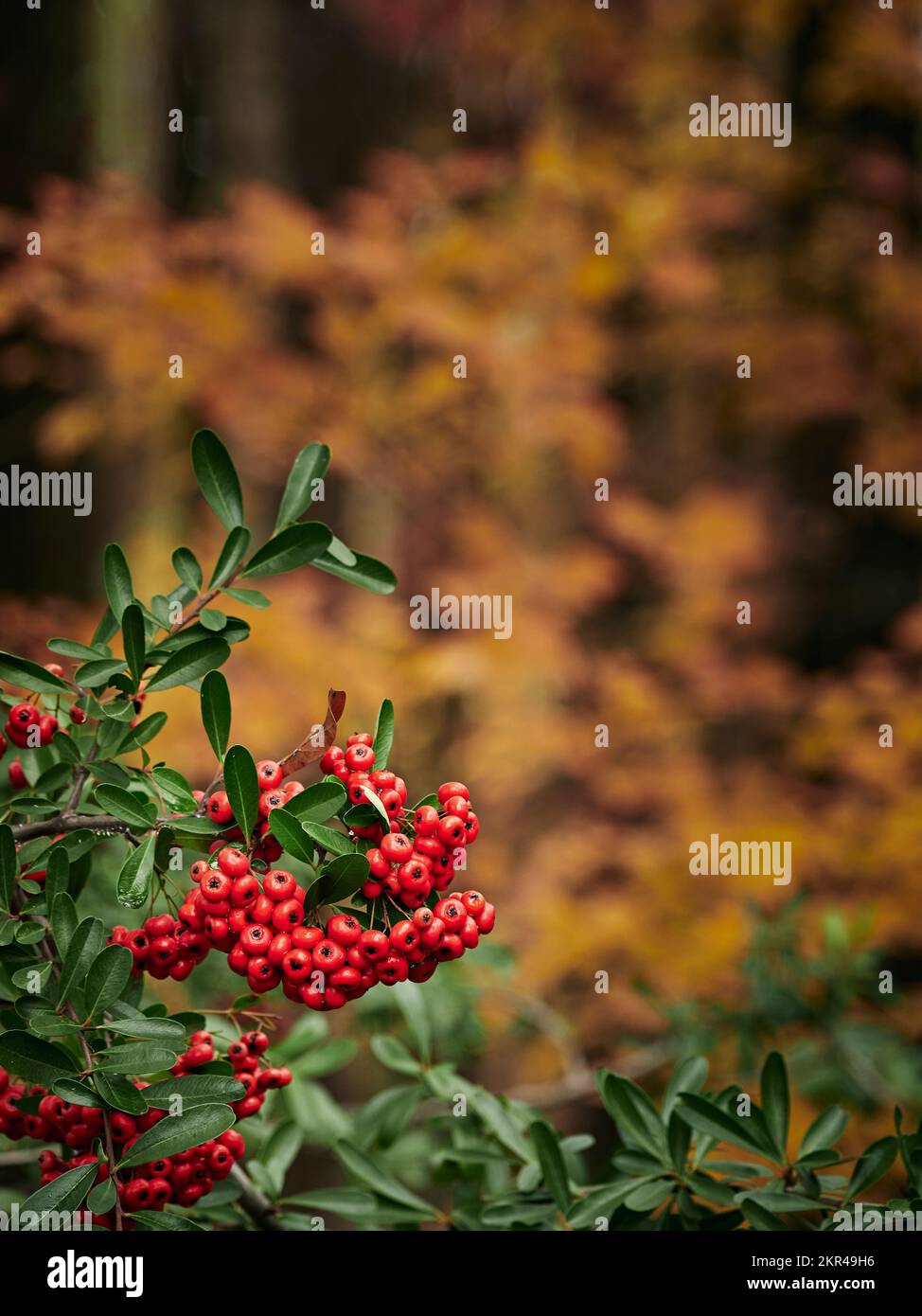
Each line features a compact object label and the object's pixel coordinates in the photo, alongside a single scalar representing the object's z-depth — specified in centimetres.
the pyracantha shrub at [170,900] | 132
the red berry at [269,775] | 134
